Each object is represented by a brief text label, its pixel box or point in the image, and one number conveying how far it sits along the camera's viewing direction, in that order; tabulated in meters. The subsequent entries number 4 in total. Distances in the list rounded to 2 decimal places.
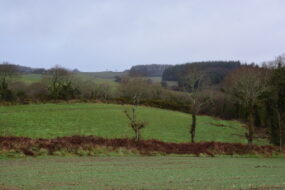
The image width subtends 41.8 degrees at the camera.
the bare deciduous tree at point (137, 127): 39.70
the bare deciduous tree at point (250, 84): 53.31
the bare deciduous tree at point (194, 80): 47.17
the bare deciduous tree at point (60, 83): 89.85
